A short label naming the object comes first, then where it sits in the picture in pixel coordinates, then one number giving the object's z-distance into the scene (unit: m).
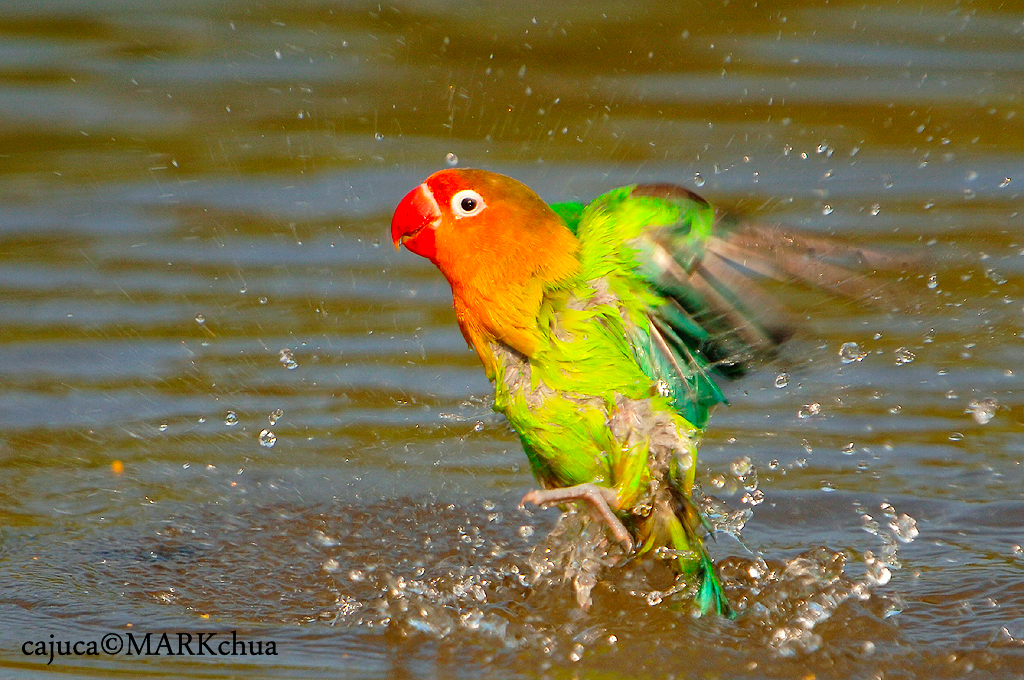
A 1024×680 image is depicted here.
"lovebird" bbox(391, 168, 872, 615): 7.26
